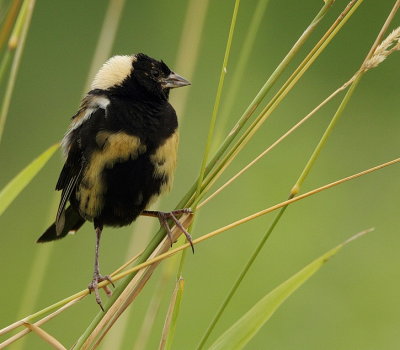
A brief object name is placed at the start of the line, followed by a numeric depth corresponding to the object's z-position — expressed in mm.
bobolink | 5941
